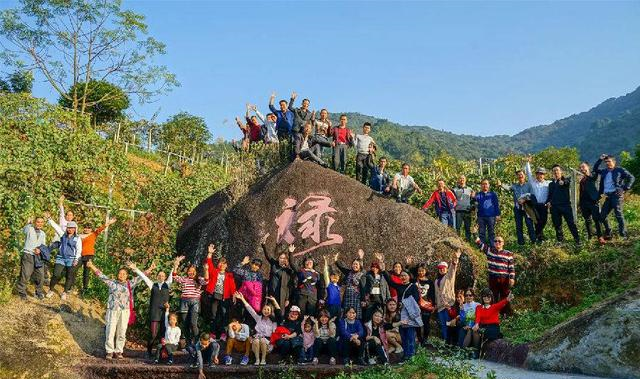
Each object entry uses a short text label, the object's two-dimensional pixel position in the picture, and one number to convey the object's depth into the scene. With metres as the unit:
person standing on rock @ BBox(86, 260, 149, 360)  9.61
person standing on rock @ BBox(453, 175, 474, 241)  13.09
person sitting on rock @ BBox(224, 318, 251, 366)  9.48
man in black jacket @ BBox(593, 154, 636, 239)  11.04
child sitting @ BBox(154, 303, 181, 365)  9.28
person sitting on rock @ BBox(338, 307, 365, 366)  8.98
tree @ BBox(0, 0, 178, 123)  27.94
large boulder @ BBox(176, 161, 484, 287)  11.36
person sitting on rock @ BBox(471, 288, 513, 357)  9.27
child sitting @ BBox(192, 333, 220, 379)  8.99
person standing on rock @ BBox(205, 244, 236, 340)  10.23
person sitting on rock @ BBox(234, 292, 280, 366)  9.19
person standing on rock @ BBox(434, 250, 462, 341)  9.89
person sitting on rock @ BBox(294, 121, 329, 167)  12.93
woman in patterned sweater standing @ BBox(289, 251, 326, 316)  9.98
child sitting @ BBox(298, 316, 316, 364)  9.11
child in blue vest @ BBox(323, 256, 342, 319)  9.85
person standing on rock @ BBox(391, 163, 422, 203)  12.43
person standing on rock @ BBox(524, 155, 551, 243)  12.06
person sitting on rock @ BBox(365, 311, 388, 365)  8.82
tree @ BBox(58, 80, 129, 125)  31.95
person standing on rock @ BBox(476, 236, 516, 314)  10.19
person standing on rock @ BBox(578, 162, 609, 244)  11.46
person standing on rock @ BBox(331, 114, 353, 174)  13.38
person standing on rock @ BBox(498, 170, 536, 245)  12.19
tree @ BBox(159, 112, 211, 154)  35.28
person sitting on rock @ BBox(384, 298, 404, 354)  9.43
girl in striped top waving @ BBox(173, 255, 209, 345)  9.94
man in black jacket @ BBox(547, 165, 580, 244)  11.59
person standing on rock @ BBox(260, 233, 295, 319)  10.23
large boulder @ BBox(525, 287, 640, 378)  7.52
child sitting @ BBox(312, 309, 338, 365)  9.07
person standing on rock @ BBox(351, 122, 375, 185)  13.40
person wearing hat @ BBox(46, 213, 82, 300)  10.80
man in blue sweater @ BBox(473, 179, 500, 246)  12.20
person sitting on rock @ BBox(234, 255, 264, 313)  10.11
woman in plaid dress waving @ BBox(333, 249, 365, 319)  9.73
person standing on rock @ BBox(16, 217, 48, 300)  10.58
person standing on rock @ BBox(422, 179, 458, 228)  12.74
